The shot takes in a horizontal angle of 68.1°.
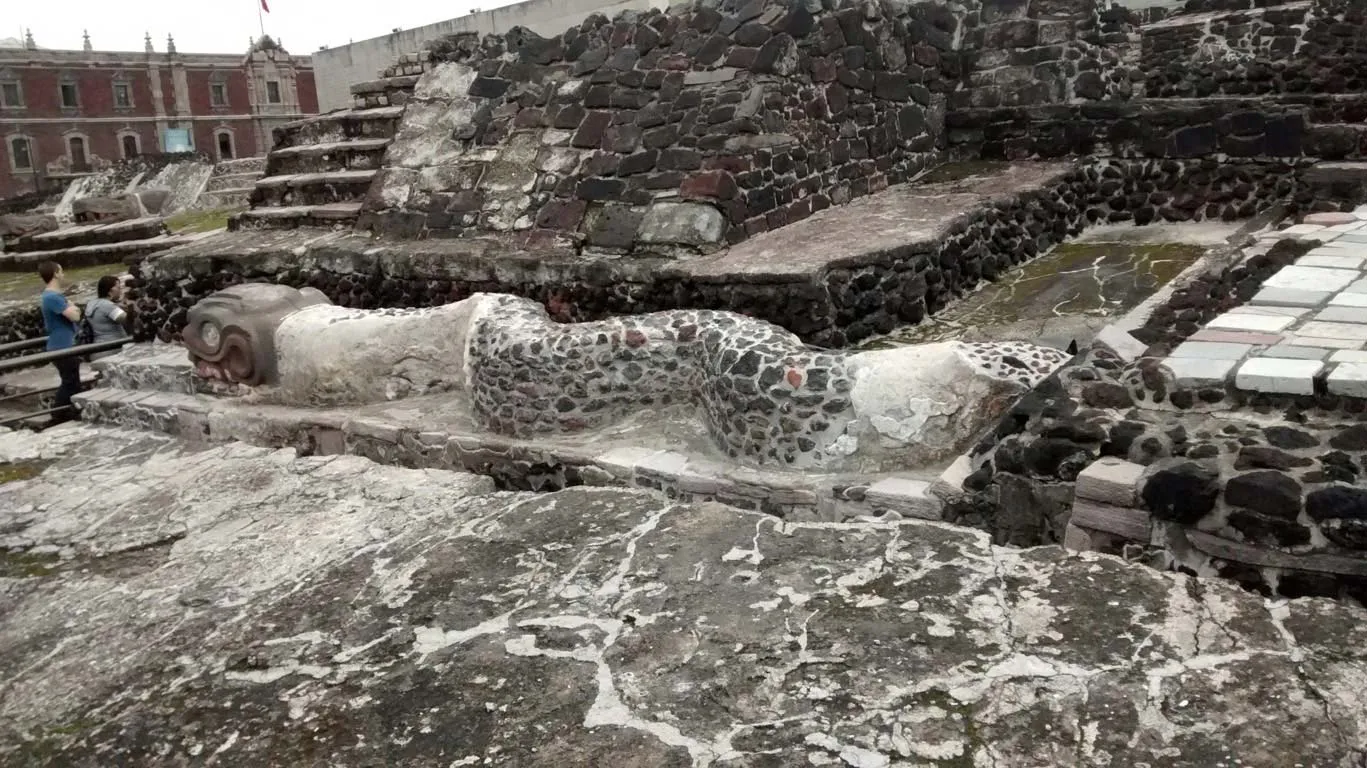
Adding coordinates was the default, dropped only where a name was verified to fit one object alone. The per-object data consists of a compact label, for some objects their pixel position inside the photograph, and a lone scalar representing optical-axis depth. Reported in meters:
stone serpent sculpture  3.53
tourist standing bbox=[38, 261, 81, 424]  7.34
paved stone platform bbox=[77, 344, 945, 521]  3.48
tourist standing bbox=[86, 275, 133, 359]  7.31
